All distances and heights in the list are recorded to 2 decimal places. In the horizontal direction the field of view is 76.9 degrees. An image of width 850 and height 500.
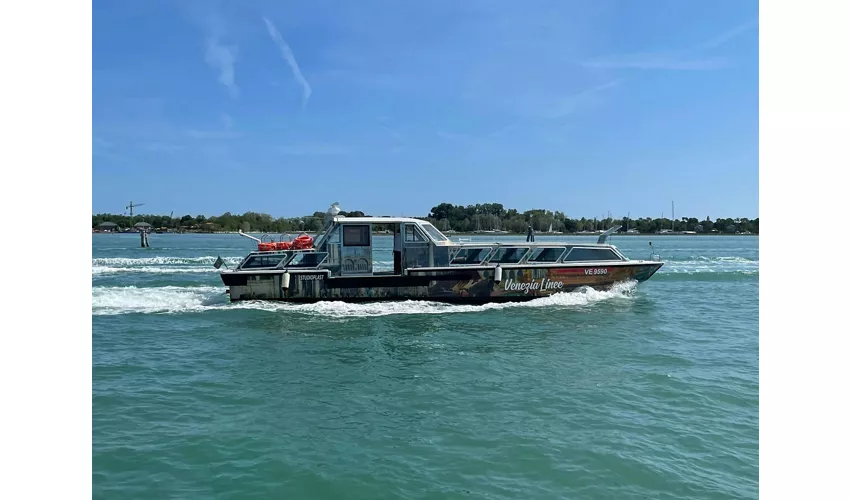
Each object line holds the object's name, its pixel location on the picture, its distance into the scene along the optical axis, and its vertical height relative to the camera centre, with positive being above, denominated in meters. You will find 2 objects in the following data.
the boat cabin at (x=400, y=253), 18.50 -0.28
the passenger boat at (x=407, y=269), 18.42 -0.86
